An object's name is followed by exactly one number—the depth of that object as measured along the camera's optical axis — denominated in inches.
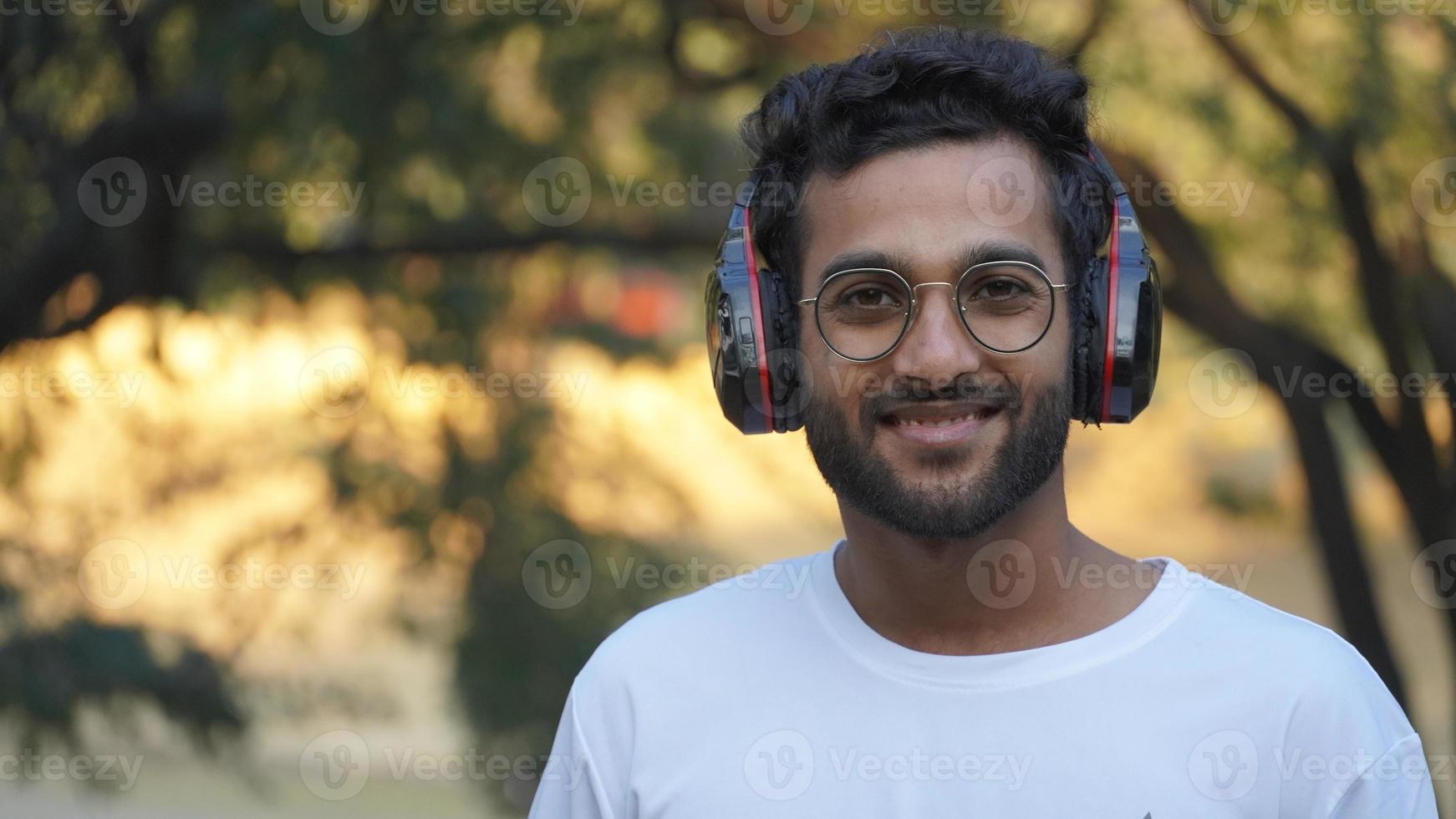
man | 101.2
